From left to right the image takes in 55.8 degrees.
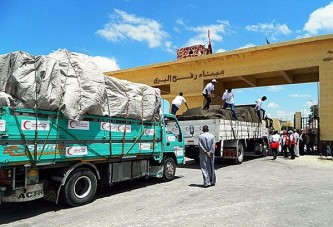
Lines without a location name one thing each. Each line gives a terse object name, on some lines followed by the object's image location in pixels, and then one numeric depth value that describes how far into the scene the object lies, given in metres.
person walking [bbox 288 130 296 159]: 17.52
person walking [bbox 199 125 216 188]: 8.73
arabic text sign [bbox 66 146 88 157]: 6.57
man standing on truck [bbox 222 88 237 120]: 15.10
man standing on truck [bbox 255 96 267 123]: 17.98
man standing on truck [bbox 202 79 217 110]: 15.41
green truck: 5.65
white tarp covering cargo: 5.88
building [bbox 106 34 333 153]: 18.67
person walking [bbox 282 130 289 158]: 18.03
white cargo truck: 12.32
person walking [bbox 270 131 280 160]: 17.36
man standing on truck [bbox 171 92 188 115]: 14.10
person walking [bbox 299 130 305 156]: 20.27
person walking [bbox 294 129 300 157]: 17.89
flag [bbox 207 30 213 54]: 28.94
